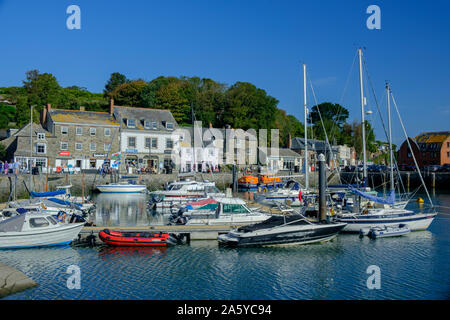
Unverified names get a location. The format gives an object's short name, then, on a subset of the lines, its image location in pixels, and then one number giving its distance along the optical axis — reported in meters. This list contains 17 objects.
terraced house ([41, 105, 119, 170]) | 59.31
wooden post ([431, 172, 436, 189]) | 64.92
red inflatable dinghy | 22.20
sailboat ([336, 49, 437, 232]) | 25.92
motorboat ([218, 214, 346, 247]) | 22.20
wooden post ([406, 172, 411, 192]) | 66.50
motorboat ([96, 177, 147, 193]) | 51.38
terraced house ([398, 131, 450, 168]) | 86.06
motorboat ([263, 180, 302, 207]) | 39.41
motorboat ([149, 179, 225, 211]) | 38.00
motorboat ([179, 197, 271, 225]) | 25.20
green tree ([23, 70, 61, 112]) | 80.06
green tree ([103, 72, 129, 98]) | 102.94
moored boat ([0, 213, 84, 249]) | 21.02
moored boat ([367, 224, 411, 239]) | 24.95
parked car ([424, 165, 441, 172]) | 72.04
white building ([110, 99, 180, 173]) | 64.06
